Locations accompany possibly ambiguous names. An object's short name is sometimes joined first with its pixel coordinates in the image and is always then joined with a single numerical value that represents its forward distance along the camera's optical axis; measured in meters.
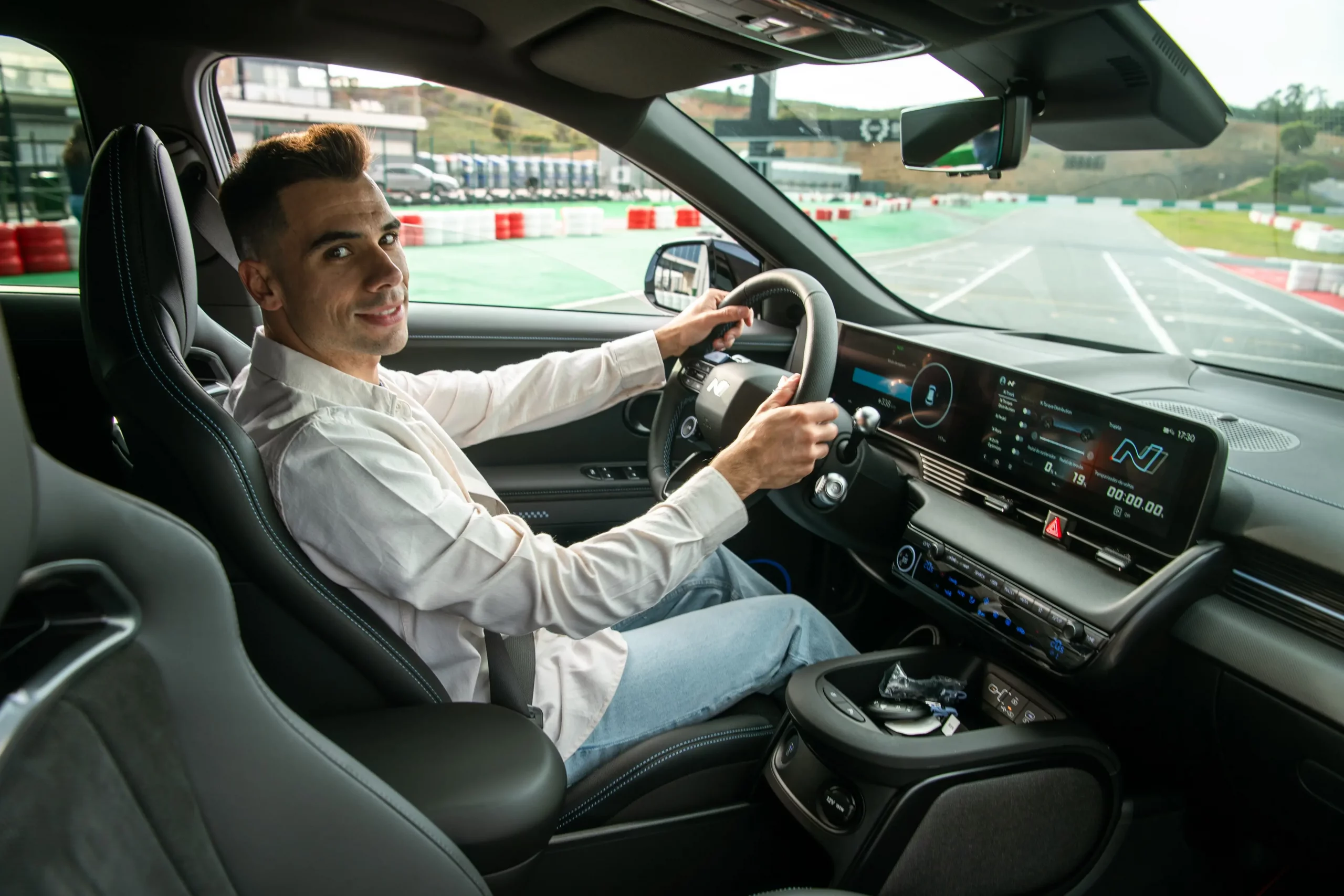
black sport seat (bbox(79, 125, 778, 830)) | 1.16
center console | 1.53
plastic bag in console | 1.78
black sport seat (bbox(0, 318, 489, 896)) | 0.57
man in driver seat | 1.32
